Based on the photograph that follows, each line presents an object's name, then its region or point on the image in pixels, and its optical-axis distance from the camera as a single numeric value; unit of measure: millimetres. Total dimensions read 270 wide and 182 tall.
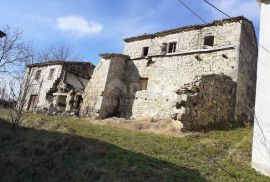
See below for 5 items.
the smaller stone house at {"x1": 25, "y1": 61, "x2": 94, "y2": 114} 14529
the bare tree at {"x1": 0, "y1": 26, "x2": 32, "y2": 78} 16513
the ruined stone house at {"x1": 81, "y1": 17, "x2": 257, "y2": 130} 9026
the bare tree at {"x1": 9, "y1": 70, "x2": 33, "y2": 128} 8374
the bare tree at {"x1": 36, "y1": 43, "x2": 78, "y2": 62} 23370
